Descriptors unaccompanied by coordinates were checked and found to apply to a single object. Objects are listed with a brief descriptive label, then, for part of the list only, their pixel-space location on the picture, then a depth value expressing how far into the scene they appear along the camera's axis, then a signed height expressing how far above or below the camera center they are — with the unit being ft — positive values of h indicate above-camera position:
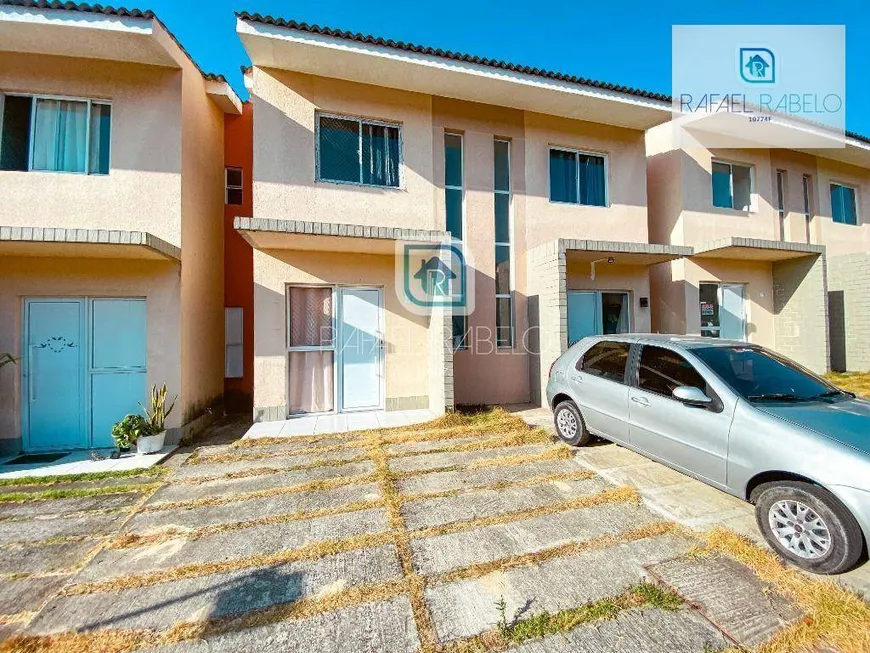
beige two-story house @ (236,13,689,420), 20.35 +8.14
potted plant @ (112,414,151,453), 16.46 -4.60
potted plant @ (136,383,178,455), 16.79 -4.52
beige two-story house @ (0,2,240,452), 17.40 +6.01
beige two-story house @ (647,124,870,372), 27.86 +6.19
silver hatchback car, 7.56 -2.76
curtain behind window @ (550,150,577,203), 26.07 +12.05
